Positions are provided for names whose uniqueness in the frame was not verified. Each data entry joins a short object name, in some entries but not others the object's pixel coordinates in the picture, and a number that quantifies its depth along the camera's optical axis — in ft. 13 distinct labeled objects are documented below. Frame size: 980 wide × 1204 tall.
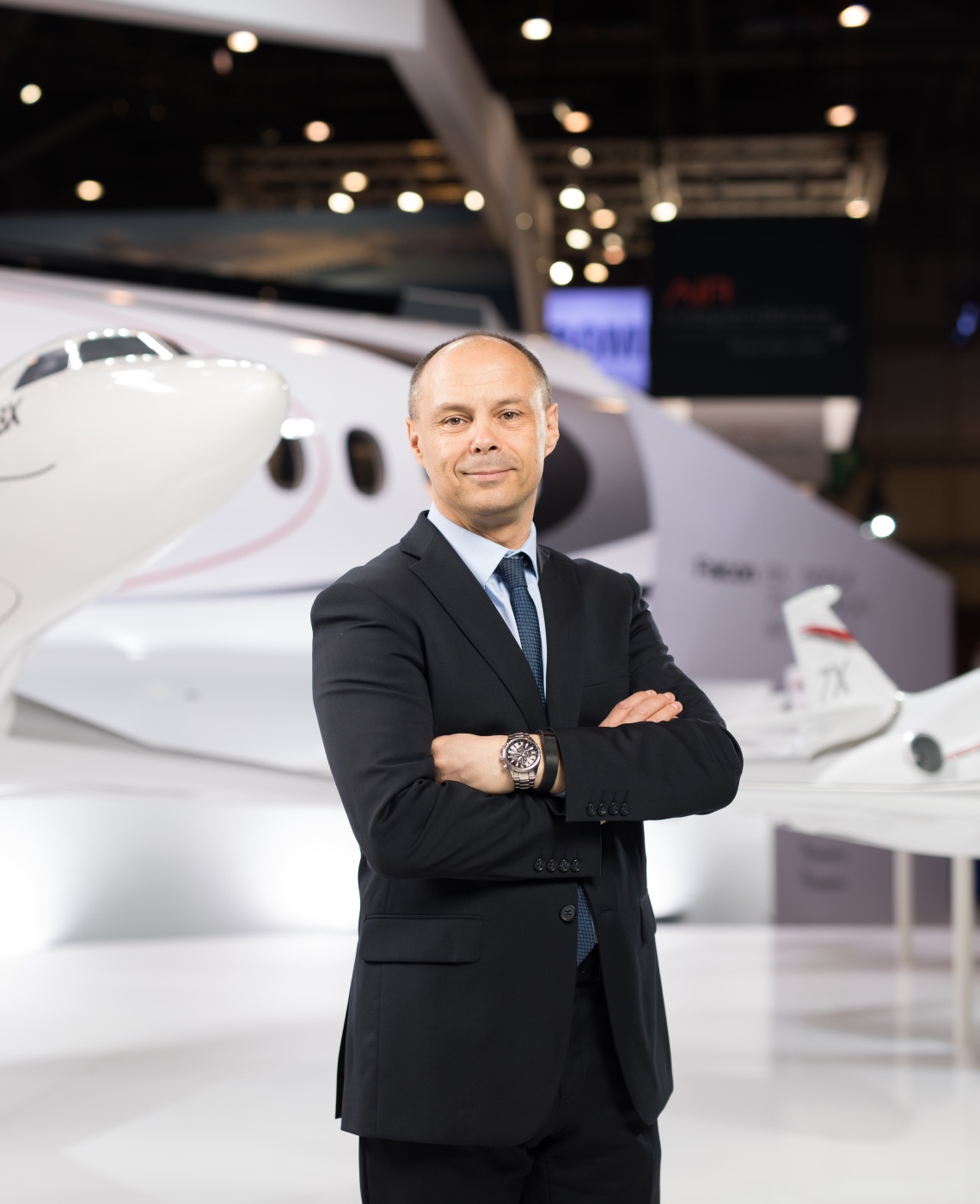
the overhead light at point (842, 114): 63.72
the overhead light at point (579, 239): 68.54
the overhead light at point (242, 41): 50.17
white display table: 14.23
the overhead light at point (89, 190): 78.33
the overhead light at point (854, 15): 52.70
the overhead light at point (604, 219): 65.83
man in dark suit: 6.26
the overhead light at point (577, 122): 60.75
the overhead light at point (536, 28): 49.73
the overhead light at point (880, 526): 79.00
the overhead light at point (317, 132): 66.08
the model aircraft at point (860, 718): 18.57
